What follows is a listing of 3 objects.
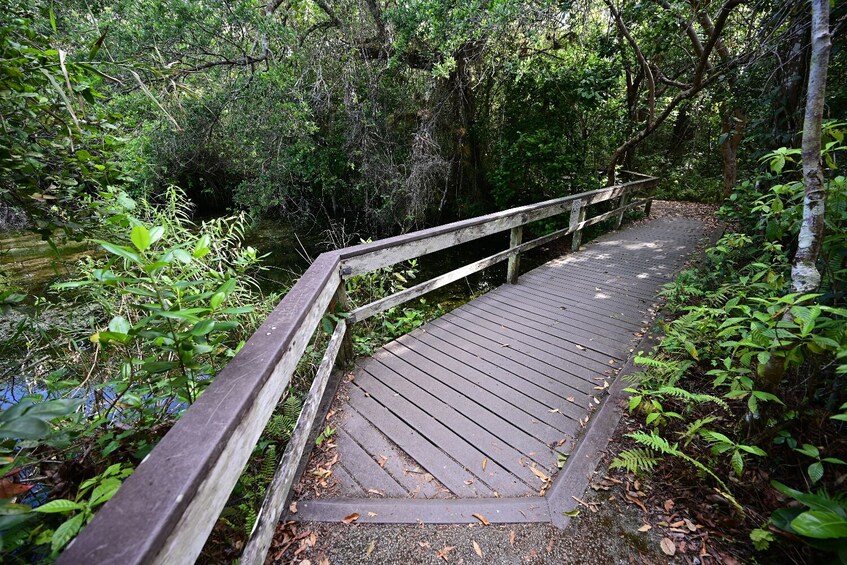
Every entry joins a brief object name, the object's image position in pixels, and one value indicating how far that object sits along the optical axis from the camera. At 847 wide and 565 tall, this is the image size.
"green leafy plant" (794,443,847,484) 1.59
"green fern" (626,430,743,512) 1.98
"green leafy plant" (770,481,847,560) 1.23
